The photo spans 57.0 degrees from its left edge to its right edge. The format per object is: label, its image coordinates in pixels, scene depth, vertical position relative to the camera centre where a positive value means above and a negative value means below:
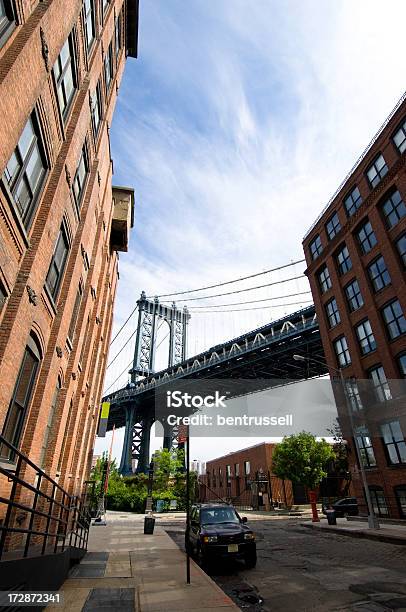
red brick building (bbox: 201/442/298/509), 44.75 +5.53
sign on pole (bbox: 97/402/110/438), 30.52 +8.04
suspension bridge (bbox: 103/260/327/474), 50.56 +21.60
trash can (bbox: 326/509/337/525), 20.92 +0.33
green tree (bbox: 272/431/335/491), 33.91 +5.27
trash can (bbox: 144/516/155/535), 17.81 +0.09
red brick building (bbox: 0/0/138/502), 7.20 +6.99
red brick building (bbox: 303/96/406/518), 23.09 +13.46
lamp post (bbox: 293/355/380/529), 17.72 +0.13
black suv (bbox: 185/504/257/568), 9.65 -0.31
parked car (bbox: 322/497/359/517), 27.76 +1.02
